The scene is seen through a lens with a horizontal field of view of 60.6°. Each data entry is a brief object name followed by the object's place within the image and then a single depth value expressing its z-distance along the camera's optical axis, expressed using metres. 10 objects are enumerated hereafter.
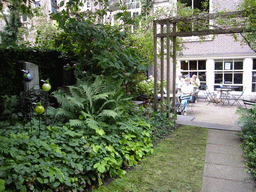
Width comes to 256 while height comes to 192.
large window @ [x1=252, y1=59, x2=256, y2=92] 12.20
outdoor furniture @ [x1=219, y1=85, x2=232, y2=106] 10.68
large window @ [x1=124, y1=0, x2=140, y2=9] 14.19
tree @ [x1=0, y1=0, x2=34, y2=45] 15.76
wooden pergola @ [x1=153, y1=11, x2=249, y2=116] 5.36
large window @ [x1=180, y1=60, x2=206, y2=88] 13.38
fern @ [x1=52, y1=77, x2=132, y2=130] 3.52
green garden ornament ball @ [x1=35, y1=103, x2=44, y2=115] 2.92
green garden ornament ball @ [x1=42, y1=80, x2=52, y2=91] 3.50
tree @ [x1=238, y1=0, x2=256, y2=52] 4.89
